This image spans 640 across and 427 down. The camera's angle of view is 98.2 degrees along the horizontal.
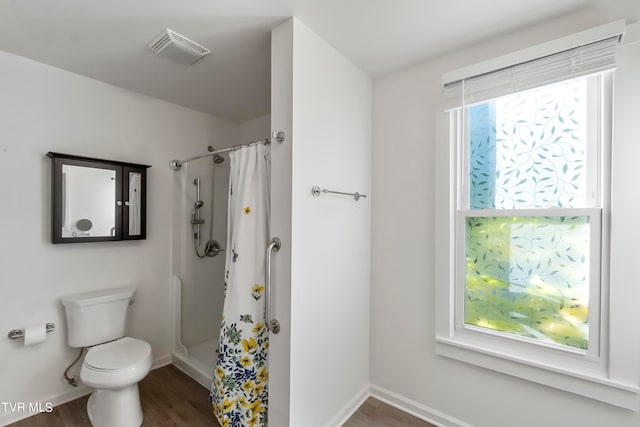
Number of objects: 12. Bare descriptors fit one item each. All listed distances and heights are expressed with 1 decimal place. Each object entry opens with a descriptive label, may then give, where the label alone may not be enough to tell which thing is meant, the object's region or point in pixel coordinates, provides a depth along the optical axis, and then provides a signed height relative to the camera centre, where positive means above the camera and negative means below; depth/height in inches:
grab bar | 57.6 -16.2
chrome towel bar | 61.7 +4.7
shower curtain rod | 58.6 +16.3
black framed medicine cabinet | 73.4 +3.1
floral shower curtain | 63.6 -23.7
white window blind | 50.2 +28.4
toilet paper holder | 68.0 -30.6
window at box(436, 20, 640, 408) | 52.3 -1.4
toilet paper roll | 68.1 -30.9
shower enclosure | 98.8 -17.1
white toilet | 64.4 -36.6
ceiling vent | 61.5 +38.2
